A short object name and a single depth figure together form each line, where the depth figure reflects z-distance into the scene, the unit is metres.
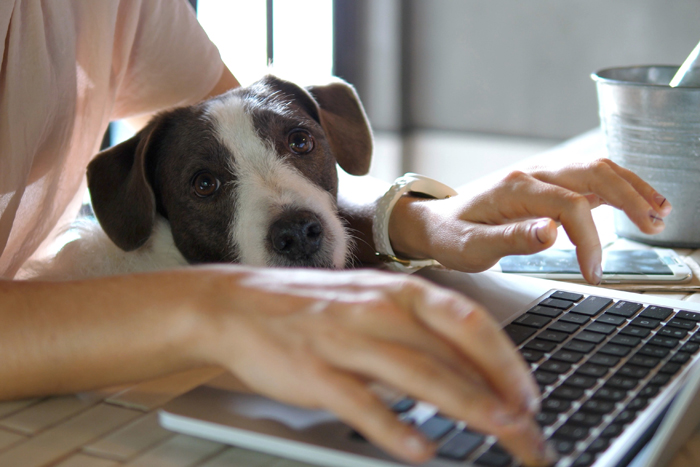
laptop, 0.42
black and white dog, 0.87
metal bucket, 0.92
